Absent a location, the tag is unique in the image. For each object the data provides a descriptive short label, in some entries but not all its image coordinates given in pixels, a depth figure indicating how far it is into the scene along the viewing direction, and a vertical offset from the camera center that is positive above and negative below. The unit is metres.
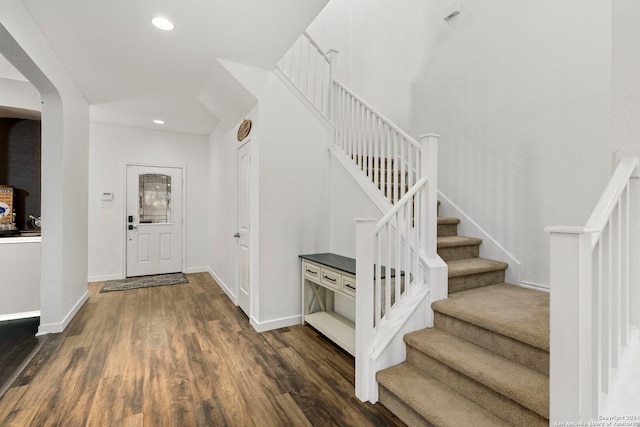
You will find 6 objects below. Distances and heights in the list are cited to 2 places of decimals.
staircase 1.53 -0.85
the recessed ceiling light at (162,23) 2.36 +1.53
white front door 5.43 -0.12
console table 2.64 -0.85
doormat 4.77 -1.16
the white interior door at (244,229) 3.52 -0.18
